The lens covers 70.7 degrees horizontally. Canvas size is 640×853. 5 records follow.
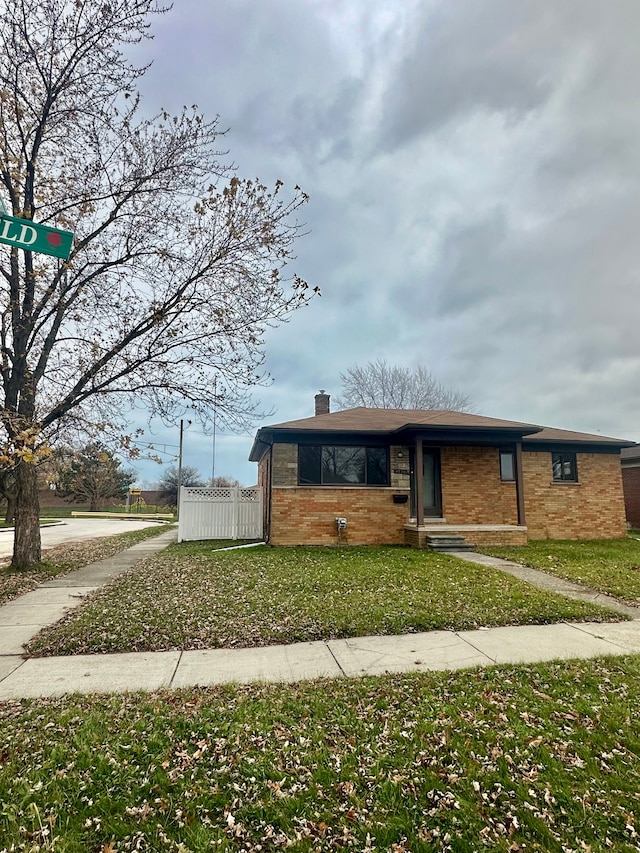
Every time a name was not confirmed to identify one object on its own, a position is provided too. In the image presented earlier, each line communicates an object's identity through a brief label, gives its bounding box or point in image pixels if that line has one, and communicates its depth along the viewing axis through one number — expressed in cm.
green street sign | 325
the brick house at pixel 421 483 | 1239
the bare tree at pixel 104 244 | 809
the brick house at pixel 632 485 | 1925
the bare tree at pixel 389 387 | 3142
